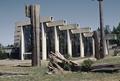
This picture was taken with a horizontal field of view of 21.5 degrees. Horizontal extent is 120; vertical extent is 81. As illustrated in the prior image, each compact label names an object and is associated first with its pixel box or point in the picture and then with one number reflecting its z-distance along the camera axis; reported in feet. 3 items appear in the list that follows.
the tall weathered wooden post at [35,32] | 78.07
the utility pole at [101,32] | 105.29
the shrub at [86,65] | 53.78
